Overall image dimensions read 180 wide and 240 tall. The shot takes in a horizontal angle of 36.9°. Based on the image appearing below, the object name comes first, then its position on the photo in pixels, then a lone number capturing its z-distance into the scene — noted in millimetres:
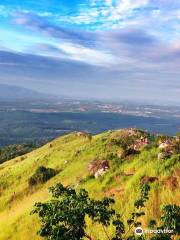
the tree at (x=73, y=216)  5500
